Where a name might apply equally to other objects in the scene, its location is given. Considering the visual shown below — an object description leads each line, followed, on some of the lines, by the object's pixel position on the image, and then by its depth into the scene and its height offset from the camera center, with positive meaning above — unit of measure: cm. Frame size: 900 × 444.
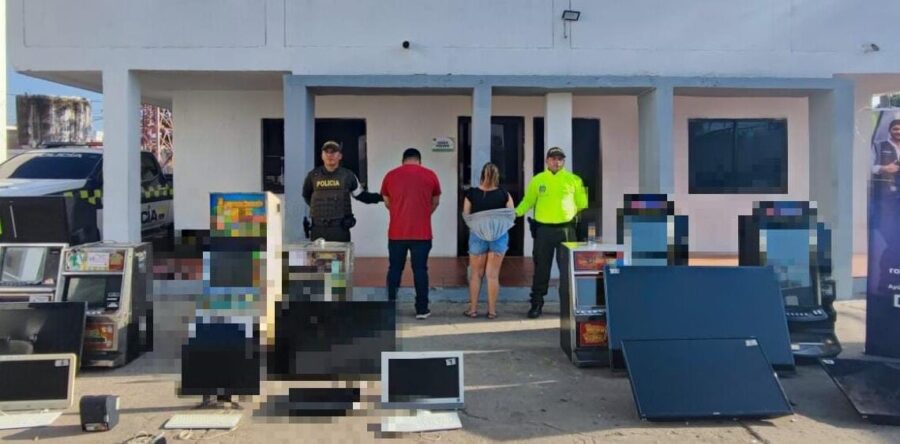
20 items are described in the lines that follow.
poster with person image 652 -27
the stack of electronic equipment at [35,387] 505 -119
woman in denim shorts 789 -5
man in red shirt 788 +3
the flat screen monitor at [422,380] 502 -114
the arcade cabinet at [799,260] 656 -42
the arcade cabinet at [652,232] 705 -17
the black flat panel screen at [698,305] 595 -75
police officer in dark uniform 758 +19
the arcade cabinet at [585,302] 638 -77
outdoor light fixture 914 +248
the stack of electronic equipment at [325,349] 482 -88
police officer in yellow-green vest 795 +11
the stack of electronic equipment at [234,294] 501 -53
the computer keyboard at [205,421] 488 -137
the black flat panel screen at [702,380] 498 -116
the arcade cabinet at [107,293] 631 -67
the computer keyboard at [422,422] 486 -139
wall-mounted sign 1177 +114
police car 1034 +58
